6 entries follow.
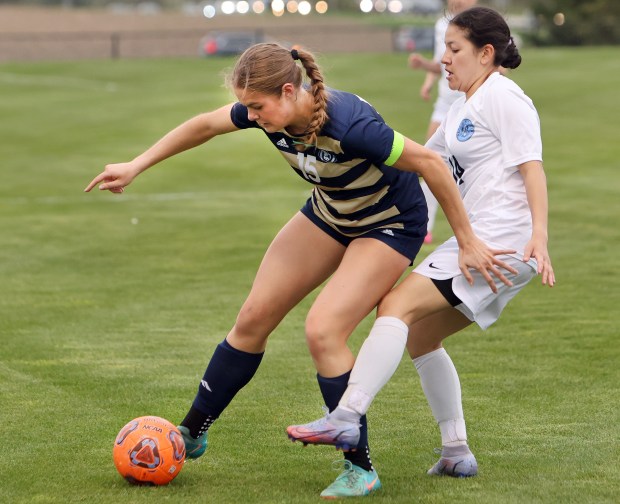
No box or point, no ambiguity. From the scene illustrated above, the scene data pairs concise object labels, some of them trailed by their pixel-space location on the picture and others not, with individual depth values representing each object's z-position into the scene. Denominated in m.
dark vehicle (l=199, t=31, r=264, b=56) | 94.06
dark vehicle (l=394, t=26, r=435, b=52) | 93.94
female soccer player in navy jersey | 10.26
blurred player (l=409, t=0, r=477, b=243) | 25.07
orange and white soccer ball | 11.03
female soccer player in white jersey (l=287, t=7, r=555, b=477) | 10.43
